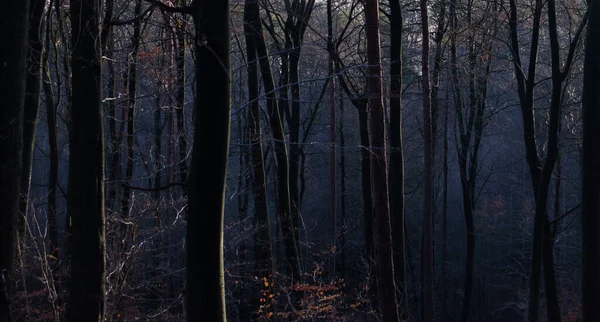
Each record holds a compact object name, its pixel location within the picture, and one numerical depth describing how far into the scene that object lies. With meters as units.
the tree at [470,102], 22.24
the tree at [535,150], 16.38
